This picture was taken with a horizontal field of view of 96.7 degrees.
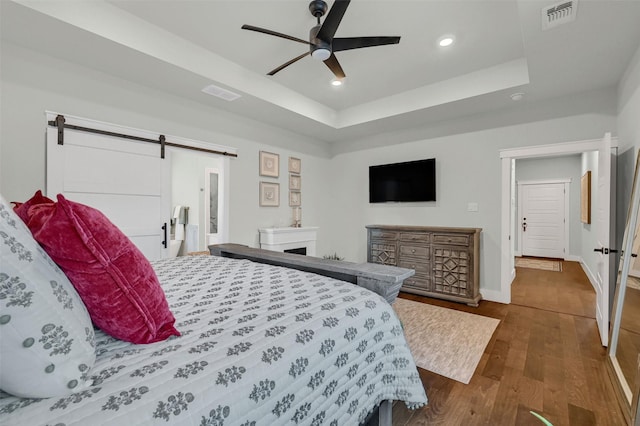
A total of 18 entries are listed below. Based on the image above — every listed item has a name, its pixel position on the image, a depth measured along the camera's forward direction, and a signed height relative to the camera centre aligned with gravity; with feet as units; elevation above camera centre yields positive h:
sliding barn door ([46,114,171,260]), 8.84 +1.02
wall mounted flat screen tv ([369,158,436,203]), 14.39 +1.58
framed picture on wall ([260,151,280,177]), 14.55 +2.40
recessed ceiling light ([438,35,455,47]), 9.14 +5.59
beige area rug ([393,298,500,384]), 7.40 -3.97
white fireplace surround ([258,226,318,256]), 14.24 -1.50
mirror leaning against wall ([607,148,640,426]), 5.90 -2.64
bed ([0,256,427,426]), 2.16 -1.46
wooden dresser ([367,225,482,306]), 12.21 -2.13
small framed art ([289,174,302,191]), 16.10 +1.58
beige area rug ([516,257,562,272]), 19.60 -3.82
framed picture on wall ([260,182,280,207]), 14.56 +0.81
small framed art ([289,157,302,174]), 16.02 +2.58
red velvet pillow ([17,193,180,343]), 2.70 -0.62
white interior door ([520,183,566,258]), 23.09 -0.59
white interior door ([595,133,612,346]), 8.43 -0.80
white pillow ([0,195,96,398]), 2.01 -0.90
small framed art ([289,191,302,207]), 16.07 +0.66
